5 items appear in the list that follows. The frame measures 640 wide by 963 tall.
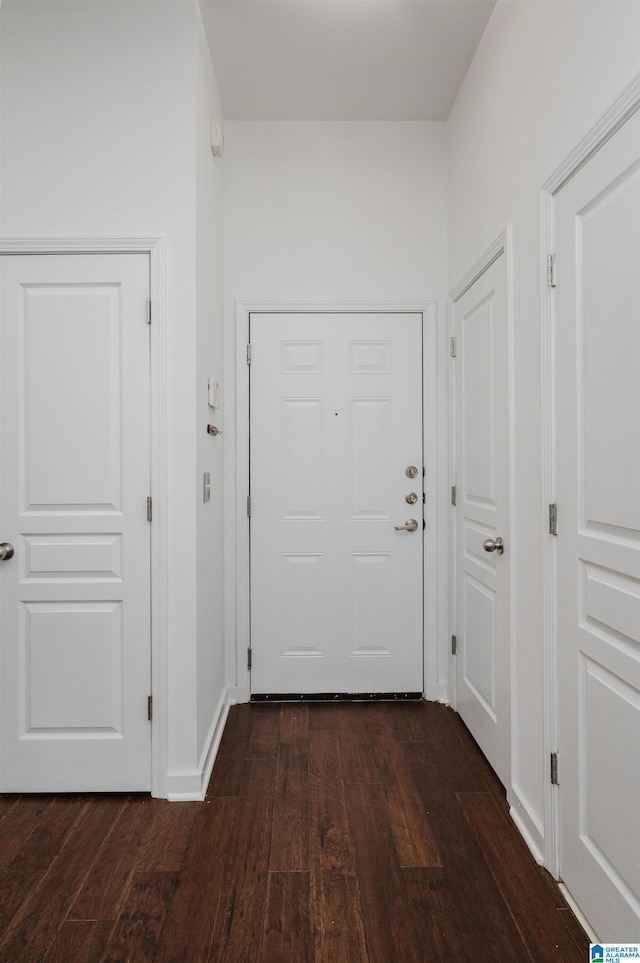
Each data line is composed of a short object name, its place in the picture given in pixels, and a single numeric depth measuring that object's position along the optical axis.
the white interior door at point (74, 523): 2.02
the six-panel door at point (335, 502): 2.81
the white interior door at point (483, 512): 2.03
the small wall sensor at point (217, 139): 2.38
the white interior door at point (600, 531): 1.22
